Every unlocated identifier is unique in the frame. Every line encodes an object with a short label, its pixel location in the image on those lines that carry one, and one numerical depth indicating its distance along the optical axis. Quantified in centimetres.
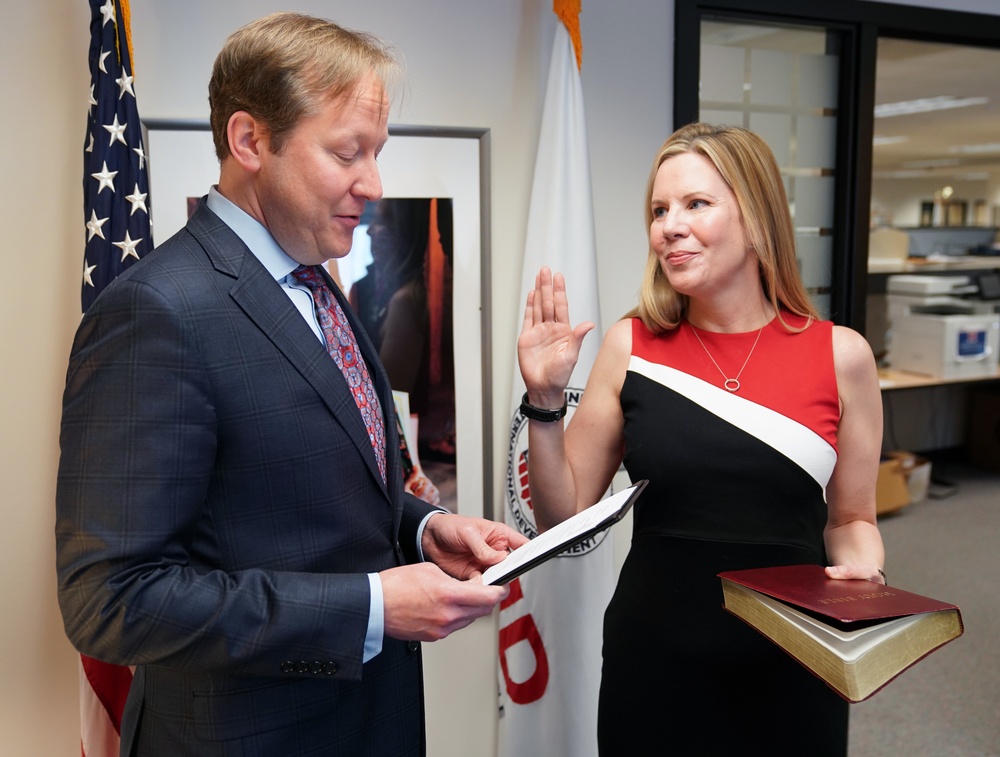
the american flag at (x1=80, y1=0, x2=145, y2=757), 176
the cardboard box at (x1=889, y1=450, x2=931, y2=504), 553
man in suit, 95
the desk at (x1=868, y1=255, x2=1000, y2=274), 617
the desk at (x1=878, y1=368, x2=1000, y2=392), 530
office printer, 560
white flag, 224
